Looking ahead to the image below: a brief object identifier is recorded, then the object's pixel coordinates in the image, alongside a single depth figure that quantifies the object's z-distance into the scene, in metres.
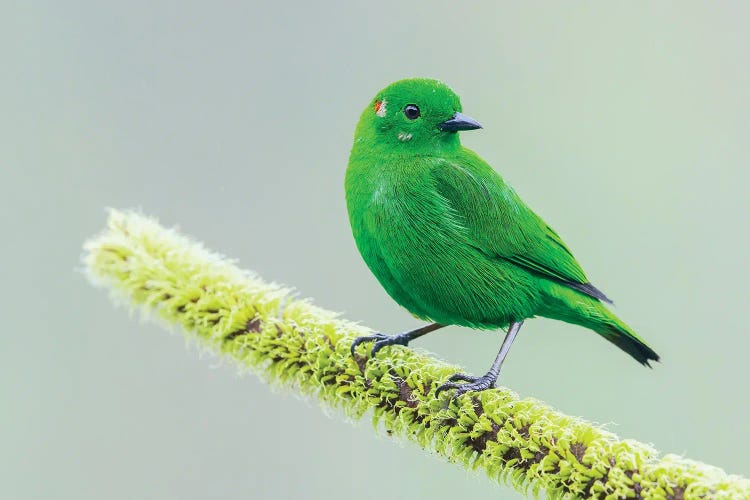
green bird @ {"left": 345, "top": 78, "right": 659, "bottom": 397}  6.05
